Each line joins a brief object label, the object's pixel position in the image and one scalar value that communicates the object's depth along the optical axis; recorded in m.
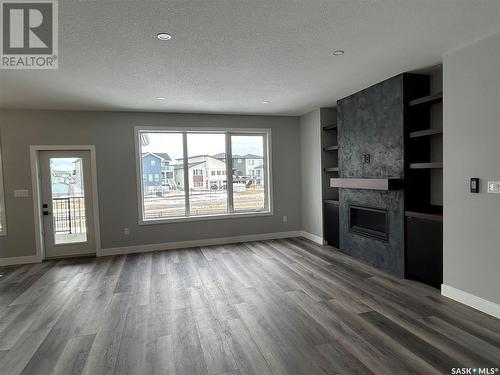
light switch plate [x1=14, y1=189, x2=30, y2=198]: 4.96
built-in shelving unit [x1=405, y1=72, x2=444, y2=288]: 3.45
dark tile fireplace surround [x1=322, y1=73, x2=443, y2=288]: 3.56
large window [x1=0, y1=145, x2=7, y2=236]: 4.90
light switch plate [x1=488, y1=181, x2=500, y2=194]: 2.67
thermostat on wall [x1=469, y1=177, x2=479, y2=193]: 2.84
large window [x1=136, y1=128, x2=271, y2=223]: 5.71
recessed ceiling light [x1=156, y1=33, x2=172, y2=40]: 2.50
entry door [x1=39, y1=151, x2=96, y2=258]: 5.18
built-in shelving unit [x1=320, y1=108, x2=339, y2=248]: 5.50
